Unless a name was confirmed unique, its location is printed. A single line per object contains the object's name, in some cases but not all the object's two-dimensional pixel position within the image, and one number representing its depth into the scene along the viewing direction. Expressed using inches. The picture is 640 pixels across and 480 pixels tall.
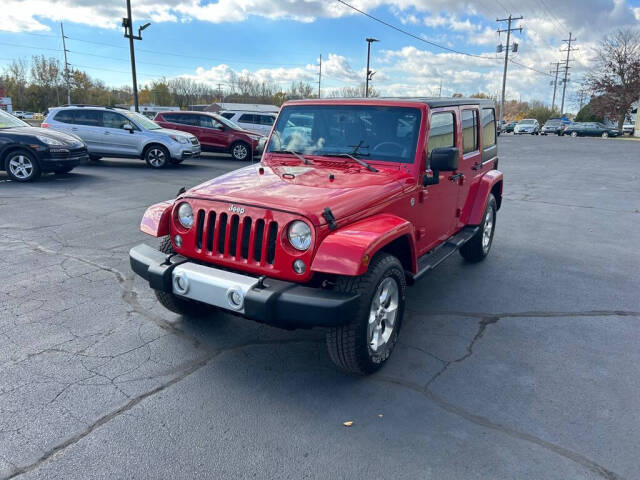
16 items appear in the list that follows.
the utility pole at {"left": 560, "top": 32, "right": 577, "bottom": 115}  3169.3
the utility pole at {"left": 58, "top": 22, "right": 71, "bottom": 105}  2706.7
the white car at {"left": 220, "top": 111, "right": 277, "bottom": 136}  792.9
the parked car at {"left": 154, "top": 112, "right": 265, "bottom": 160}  682.2
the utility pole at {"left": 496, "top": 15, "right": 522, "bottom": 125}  2150.6
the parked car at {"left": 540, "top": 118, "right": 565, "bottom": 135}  1859.0
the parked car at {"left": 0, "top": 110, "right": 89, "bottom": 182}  415.5
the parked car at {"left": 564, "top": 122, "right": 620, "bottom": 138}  1780.3
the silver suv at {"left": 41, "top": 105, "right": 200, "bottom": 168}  550.3
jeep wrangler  119.8
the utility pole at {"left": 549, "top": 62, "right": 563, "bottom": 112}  3269.2
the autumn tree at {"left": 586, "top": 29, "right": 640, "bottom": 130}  2080.5
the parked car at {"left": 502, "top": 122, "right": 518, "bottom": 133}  2182.7
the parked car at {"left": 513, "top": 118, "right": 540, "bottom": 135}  1963.6
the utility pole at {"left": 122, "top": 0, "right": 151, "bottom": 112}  812.6
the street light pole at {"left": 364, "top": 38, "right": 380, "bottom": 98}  1576.0
